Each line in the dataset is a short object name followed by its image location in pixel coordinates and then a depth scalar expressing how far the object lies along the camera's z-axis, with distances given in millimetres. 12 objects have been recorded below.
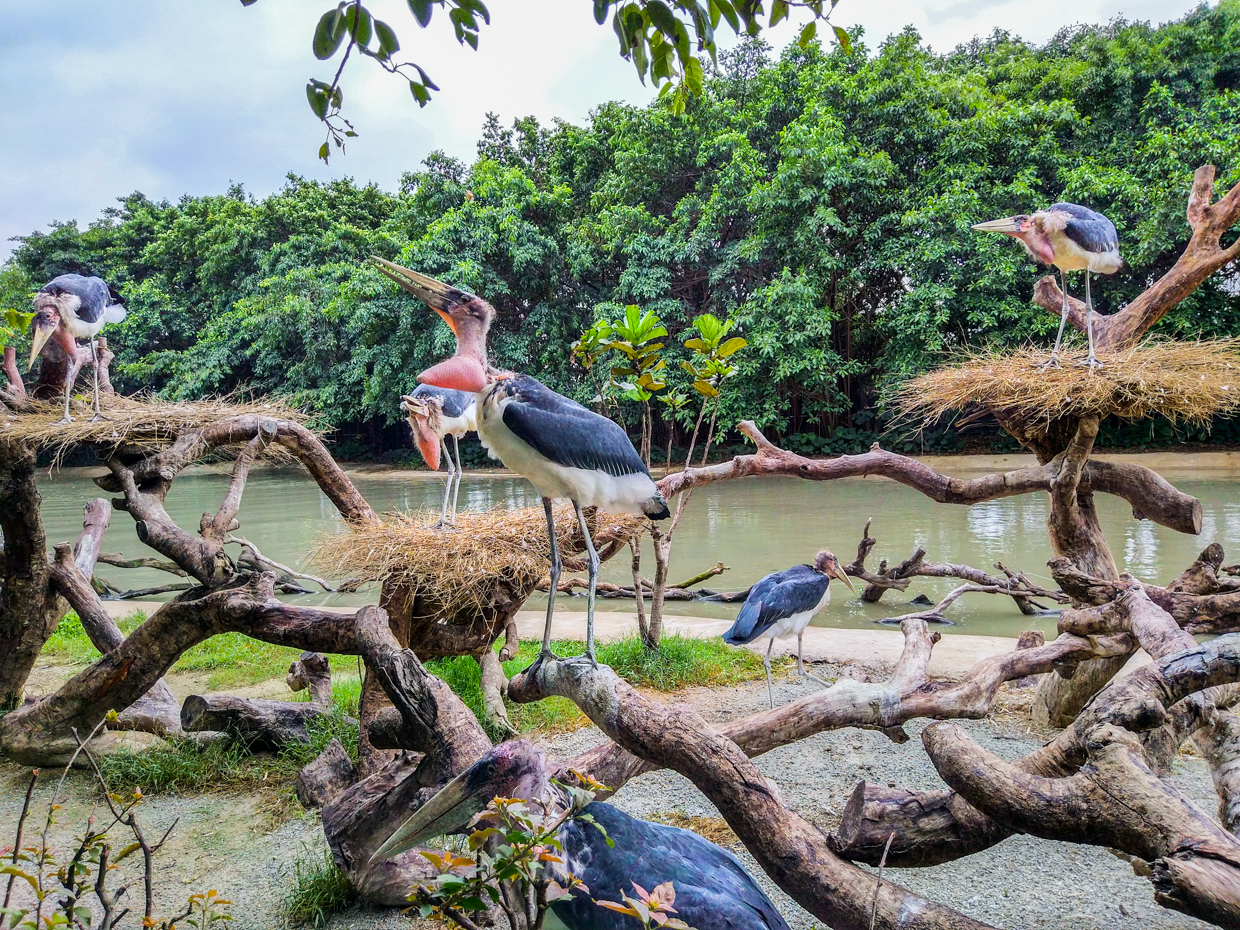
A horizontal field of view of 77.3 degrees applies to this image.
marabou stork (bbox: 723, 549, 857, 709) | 4363
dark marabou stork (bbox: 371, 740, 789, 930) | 1520
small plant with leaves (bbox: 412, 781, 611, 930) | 1057
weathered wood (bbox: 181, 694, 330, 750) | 3697
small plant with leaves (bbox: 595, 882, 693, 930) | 1019
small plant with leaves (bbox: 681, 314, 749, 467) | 3857
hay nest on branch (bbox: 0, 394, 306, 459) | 3387
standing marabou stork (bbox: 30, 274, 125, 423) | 3969
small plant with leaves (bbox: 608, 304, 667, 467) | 3734
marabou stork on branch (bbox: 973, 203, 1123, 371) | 4590
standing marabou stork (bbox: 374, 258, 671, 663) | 2451
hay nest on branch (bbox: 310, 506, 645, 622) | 3051
